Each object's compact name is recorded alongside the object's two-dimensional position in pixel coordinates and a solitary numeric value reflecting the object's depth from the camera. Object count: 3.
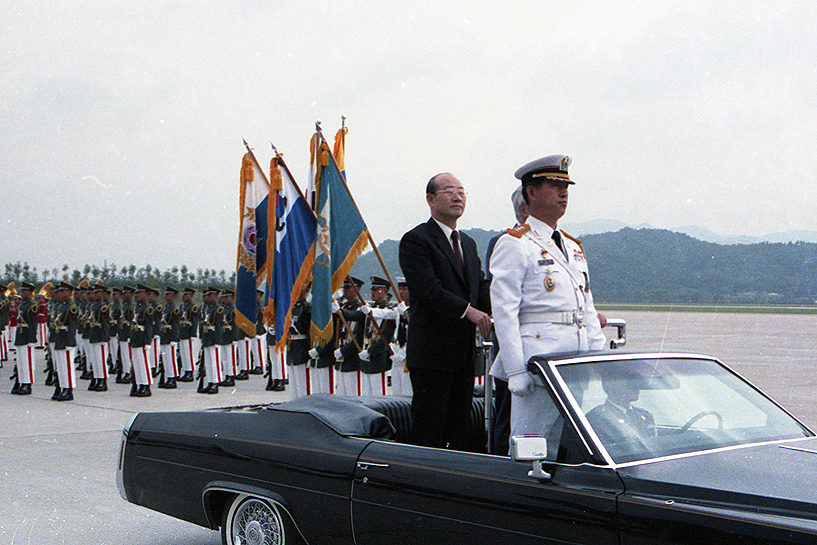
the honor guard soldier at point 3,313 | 19.16
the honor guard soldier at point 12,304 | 19.53
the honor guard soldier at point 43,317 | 16.64
